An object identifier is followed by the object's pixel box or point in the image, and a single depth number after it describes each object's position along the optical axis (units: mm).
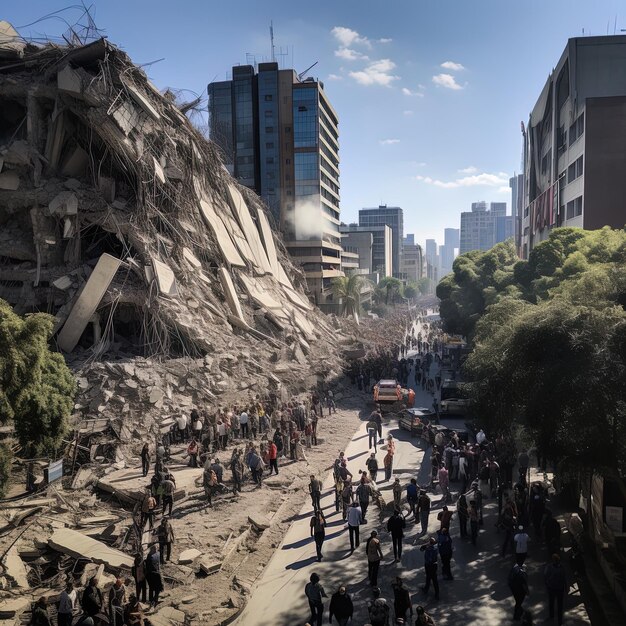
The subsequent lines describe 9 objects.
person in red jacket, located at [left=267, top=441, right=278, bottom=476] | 16891
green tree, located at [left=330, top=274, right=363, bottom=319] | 58188
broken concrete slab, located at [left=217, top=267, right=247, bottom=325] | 30719
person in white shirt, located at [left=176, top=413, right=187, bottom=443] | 19469
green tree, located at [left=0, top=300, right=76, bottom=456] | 11383
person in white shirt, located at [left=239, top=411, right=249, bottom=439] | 20594
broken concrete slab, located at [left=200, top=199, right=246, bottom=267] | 33531
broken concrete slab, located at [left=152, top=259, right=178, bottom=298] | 25300
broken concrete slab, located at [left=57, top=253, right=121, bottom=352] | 23156
